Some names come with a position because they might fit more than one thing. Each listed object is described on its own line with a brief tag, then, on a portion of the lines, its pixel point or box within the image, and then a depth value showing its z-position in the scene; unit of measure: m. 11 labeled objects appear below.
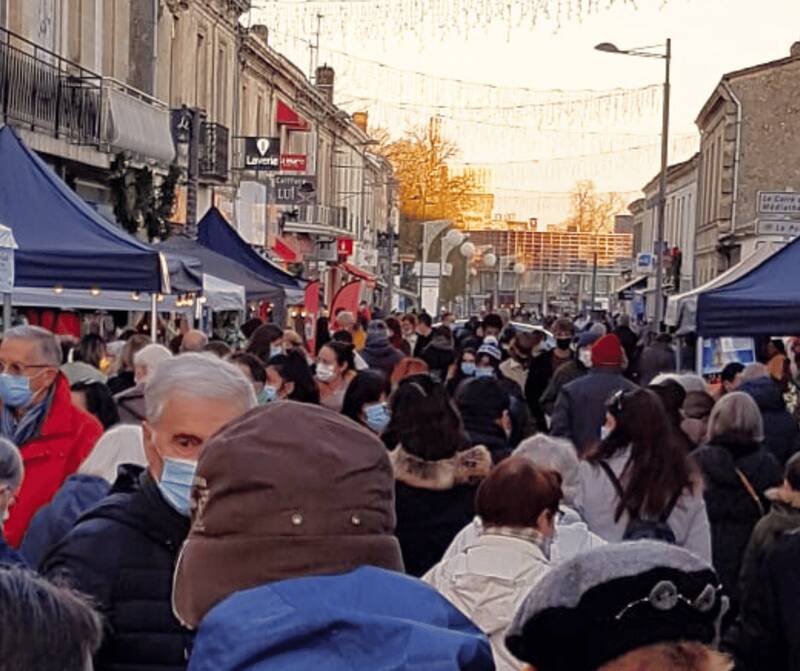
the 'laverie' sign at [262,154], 32.59
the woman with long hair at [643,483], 6.75
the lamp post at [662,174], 33.38
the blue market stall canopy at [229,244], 20.56
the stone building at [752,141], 47.53
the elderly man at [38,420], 6.64
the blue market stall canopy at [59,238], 10.60
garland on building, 22.16
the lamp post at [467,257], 69.06
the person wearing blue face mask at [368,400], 9.44
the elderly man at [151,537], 3.81
